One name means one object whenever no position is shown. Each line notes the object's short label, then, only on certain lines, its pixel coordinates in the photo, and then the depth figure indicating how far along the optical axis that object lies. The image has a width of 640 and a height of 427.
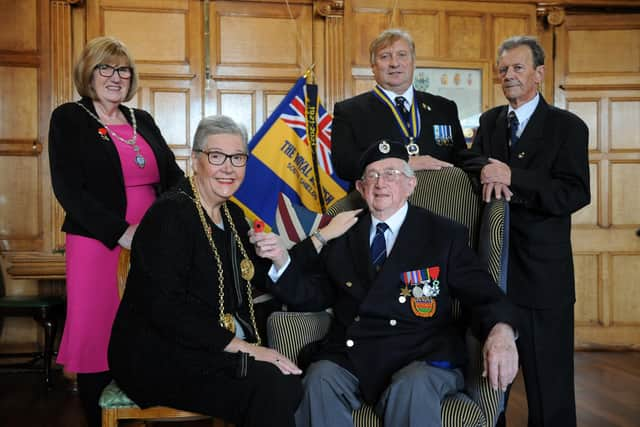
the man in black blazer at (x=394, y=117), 2.64
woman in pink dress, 2.24
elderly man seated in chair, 1.76
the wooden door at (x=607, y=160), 4.88
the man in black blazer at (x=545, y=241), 2.33
